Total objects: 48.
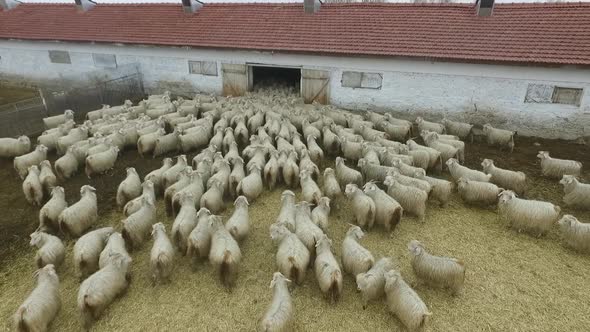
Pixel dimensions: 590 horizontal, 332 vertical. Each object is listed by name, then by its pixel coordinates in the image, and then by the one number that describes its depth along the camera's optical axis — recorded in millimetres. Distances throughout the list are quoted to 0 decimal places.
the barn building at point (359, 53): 13352
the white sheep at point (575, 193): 9078
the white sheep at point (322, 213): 7977
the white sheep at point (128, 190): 9078
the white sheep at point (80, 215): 7855
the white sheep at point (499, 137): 12414
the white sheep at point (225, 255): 6625
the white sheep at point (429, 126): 13000
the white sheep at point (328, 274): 6316
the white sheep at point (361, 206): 8312
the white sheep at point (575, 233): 7645
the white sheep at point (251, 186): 9281
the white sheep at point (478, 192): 9094
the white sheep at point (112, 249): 6652
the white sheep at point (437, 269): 6566
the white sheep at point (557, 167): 10273
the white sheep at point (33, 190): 9086
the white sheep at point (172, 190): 8789
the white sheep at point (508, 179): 9617
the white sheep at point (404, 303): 5723
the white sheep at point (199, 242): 7137
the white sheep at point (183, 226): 7461
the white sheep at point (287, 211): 7669
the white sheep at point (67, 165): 10227
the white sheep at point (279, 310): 5469
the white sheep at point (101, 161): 10305
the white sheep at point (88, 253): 6812
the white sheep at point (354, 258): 6676
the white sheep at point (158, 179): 9500
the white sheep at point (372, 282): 6266
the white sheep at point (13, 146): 11523
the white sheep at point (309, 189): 8906
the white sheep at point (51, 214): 8023
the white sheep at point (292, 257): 6660
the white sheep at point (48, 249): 6930
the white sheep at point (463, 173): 9586
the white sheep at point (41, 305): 5531
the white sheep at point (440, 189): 9156
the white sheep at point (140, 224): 7562
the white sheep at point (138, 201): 8180
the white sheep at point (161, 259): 6707
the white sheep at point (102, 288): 5895
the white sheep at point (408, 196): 8617
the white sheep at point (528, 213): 8008
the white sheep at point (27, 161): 10367
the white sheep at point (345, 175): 9781
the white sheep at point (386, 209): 8109
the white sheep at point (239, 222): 7639
